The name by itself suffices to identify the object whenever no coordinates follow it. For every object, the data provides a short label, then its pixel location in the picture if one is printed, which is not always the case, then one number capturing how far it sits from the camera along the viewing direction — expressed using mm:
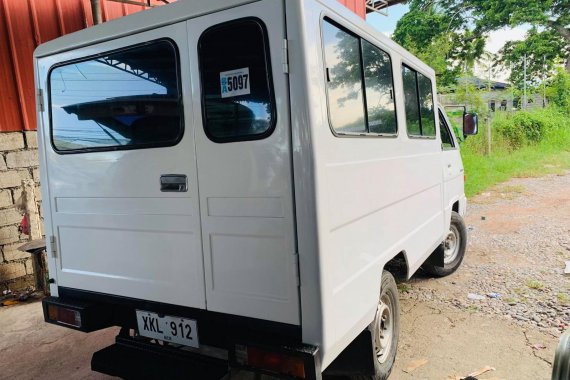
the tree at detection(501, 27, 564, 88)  20703
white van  2035
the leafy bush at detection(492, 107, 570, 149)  16406
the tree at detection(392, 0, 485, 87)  19031
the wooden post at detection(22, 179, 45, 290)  4926
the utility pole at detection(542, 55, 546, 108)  20719
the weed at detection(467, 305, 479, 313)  4052
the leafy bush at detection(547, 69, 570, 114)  18969
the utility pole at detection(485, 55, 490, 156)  14625
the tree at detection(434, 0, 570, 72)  19484
